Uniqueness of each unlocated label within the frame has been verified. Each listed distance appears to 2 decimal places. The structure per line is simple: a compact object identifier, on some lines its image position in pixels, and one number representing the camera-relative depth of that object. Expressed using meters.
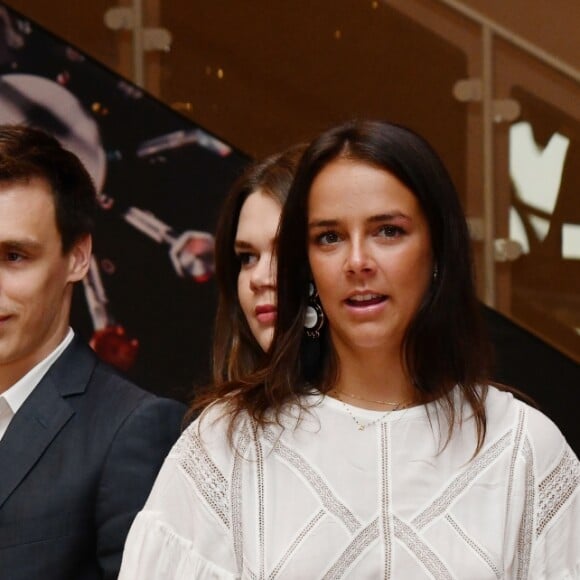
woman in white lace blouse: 5.24
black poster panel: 10.37
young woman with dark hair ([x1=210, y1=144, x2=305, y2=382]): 6.79
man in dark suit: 5.74
